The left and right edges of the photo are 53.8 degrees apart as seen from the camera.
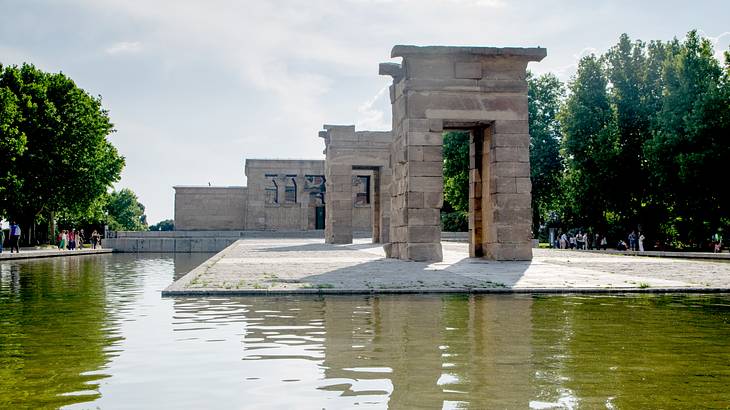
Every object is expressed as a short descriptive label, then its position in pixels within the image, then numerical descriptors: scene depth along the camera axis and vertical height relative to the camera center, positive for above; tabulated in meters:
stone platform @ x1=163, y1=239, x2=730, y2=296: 13.05 -0.93
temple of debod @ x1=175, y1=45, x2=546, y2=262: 22.92 +2.99
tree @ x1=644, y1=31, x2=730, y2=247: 36.69 +4.77
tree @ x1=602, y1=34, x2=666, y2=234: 43.69 +7.31
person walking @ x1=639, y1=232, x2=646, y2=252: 41.07 -0.61
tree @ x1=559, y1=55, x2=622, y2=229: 43.31 +5.39
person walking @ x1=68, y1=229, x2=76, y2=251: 47.82 -0.18
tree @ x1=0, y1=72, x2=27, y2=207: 38.56 +5.28
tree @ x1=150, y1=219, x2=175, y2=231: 142.01 +2.42
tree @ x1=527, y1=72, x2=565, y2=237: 51.00 +6.47
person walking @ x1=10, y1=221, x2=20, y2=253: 36.98 +0.21
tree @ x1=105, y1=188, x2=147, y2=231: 107.12 +4.33
